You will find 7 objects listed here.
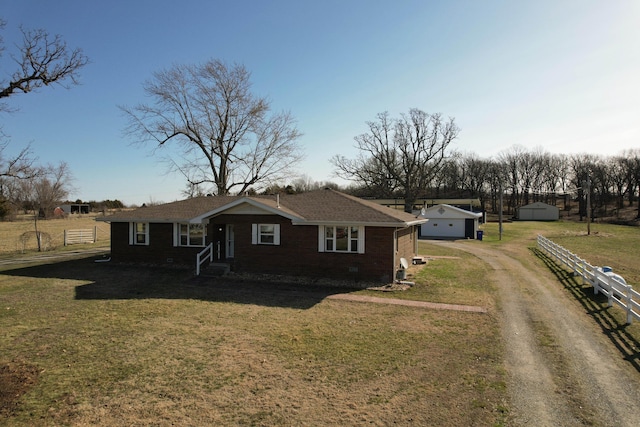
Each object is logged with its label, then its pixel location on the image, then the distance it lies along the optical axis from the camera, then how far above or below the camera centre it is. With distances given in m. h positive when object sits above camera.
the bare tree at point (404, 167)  58.31 +7.97
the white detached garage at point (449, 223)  41.06 -0.58
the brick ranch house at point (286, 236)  17.77 -0.95
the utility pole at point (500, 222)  40.97 -0.49
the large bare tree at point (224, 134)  36.00 +8.03
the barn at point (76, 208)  93.12 +2.51
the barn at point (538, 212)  79.06 +1.11
